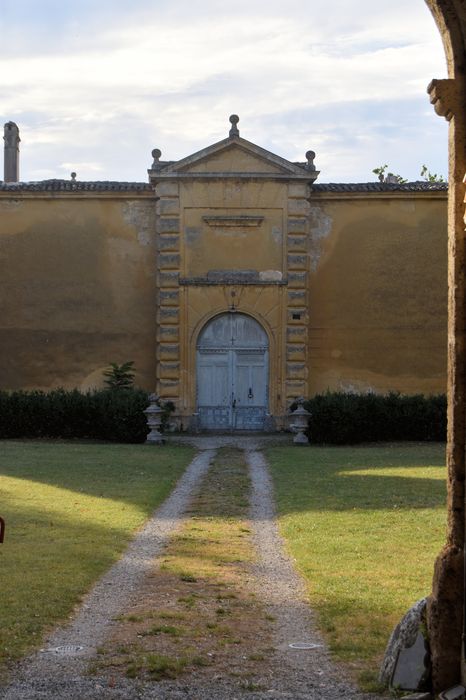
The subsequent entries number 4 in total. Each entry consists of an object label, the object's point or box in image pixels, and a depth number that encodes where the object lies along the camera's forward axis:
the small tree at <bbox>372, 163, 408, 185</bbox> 34.03
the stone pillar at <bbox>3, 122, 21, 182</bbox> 34.16
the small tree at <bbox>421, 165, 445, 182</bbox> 56.41
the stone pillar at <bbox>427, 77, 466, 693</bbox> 6.77
